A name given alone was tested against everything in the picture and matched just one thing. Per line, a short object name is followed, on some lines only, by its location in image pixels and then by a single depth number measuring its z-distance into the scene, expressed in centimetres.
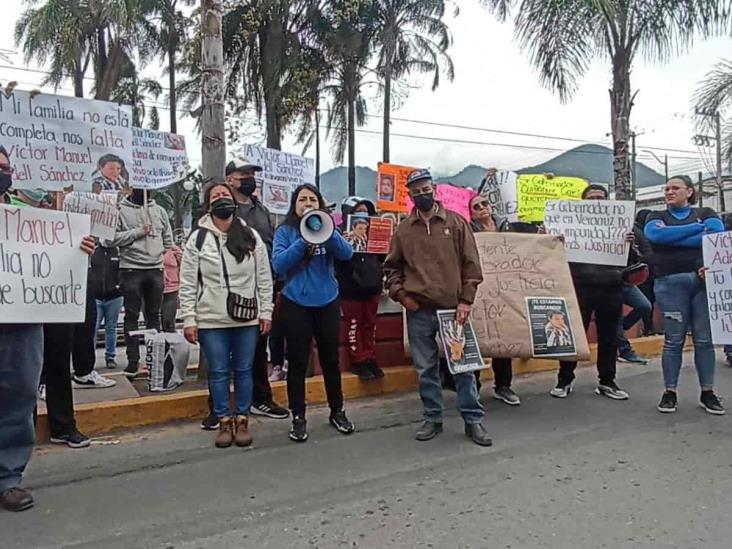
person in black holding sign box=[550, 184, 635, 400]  581
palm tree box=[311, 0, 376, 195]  2139
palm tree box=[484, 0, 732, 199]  1017
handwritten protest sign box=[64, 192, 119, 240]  513
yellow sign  754
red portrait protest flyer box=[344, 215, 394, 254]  591
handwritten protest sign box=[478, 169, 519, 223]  741
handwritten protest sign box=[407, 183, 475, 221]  758
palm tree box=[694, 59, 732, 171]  1423
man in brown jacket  466
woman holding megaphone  466
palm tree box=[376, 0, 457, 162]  2280
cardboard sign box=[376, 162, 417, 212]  748
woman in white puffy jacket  452
